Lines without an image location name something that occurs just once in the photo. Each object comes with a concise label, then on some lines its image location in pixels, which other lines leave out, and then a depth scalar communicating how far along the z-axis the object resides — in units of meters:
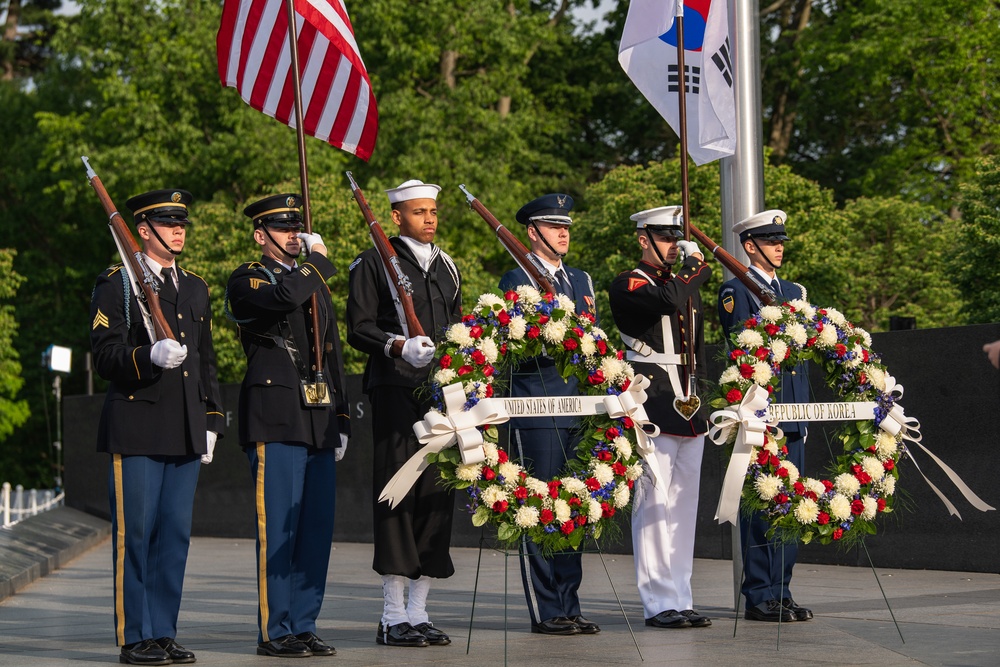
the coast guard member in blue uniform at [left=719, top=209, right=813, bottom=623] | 16.34
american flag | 17.53
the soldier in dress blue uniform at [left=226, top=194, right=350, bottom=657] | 14.52
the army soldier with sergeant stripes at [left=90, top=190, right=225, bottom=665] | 14.05
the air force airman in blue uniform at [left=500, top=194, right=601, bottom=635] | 15.22
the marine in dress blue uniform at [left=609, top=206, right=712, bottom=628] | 15.96
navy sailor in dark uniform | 15.00
